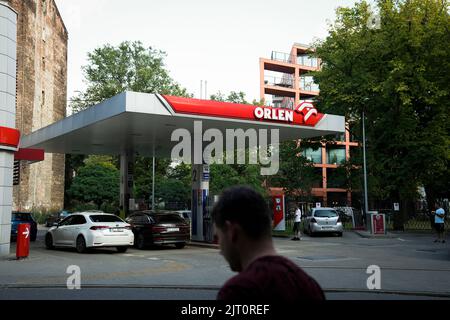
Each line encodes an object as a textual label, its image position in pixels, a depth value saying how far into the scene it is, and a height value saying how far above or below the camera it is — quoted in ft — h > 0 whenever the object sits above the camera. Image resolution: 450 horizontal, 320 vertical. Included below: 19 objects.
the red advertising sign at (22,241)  48.34 -4.09
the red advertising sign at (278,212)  85.87 -2.39
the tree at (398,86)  97.71 +22.90
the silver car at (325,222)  87.71 -4.18
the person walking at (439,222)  68.93 -3.41
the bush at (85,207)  150.67 -2.53
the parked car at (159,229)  61.46 -3.78
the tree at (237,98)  179.83 +36.75
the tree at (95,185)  165.07 +4.60
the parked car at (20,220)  72.99 -3.21
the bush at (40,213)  143.95 -4.37
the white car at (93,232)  56.24 -3.87
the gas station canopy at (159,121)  58.18 +10.14
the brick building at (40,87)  136.36 +34.46
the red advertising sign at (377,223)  87.51 -4.36
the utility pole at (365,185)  94.82 +2.47
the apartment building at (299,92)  217.15 +48.89
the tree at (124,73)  181.78 +46.62
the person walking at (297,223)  78.07 -3.89
